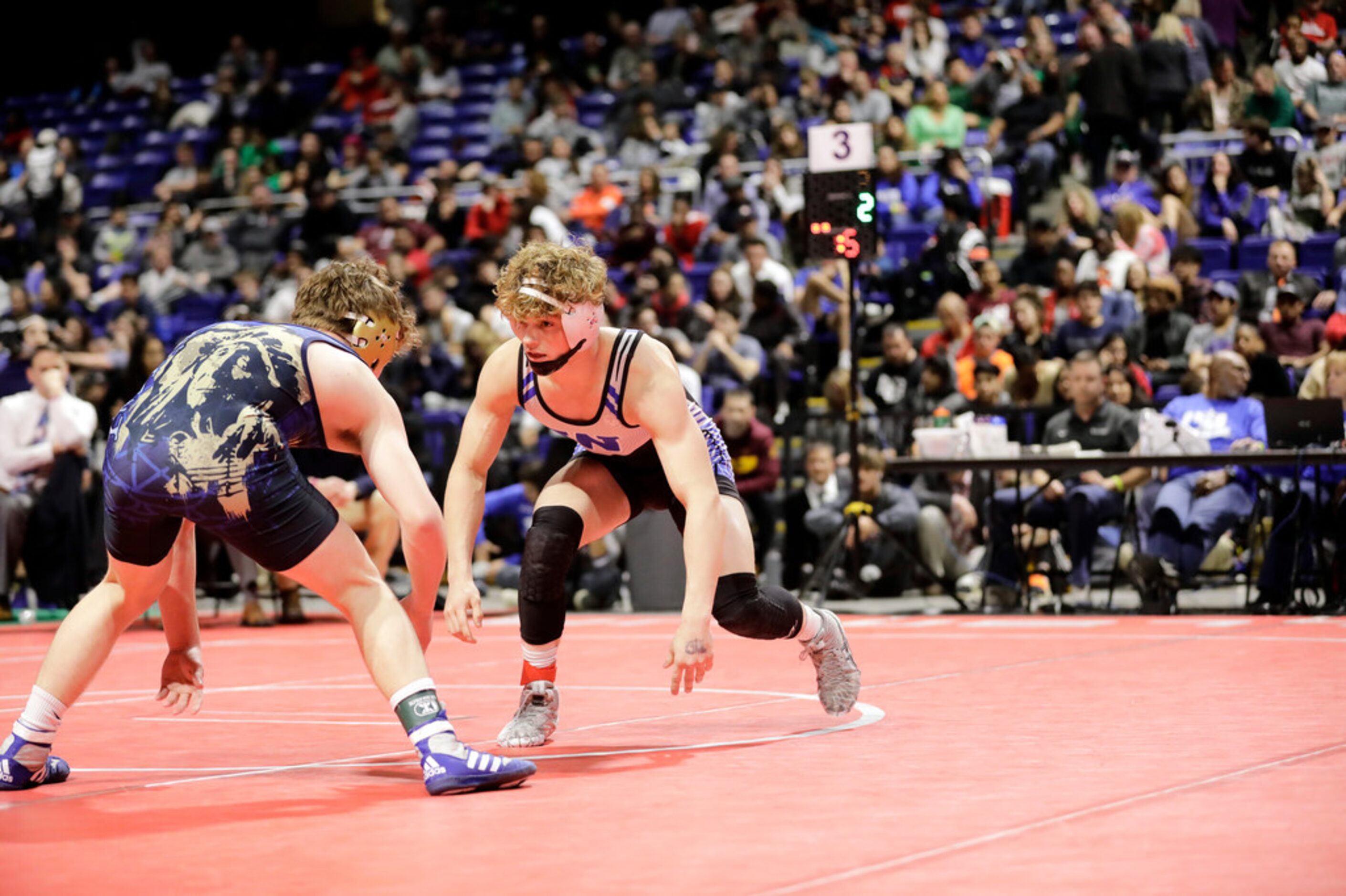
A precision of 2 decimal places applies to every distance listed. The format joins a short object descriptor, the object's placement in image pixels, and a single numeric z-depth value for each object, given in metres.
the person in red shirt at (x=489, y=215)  16.45
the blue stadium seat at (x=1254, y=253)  12.95
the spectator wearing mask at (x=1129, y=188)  13.95
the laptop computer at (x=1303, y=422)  9.47
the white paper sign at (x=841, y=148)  10.83
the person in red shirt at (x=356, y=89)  20.91
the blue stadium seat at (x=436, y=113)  19.89
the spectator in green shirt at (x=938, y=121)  15.09
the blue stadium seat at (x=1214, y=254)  13.07
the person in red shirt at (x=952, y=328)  12.85
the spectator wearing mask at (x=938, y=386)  11.97
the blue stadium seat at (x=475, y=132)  19.41
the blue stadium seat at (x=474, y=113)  19.86
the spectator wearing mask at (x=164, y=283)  17.36
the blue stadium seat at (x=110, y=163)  21.30
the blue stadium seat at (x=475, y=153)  18.89
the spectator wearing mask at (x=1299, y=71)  14.04
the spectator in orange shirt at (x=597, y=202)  16.05
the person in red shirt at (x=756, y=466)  11.39
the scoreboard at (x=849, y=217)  10.55
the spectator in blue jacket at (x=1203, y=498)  10.12
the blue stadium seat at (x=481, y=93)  20.19
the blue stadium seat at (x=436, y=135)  19.66
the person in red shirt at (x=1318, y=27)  14.22
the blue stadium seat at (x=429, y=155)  19.31
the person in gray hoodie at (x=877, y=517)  10.91
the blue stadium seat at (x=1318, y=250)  12.58
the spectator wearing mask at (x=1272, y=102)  13.70
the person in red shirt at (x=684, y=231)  15.32
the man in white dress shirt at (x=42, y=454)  11.24
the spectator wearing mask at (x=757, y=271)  13.86
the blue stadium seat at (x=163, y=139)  21.22
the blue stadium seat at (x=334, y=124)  20.33
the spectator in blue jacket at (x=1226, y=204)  13.30
